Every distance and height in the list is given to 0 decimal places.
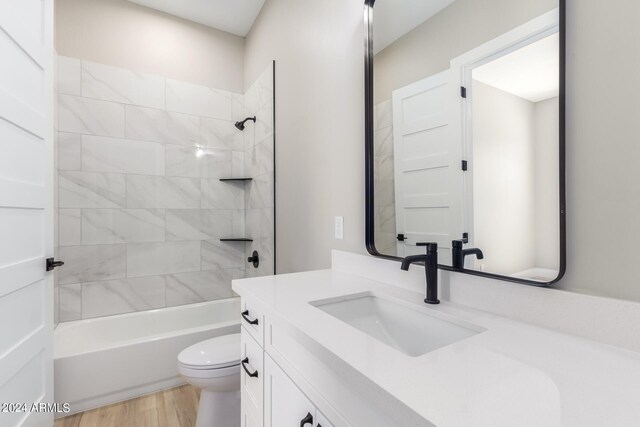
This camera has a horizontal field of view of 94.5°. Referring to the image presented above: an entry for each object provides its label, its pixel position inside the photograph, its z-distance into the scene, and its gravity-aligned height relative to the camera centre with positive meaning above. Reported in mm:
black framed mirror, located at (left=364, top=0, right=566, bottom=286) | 730 +252
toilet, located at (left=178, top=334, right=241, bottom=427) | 1442 -813
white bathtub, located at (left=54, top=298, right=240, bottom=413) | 1764 -912
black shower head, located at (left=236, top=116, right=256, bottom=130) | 2705 +837
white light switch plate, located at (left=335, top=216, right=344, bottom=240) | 1477 -67
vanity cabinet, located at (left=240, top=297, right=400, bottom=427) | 549 -407
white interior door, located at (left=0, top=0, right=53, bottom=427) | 1148 +42
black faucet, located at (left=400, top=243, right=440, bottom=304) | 915 -179
